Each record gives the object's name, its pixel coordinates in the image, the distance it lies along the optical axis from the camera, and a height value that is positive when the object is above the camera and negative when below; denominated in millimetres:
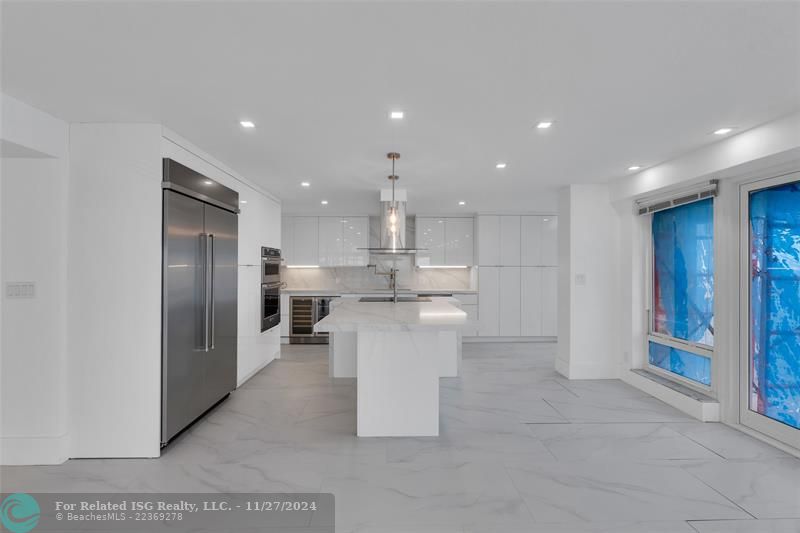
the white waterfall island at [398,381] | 3207 -883
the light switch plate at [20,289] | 2701 -133
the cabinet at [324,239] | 7211 +551
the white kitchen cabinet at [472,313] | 7035 -749
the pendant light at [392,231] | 4227 +410
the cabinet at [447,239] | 7285 +559
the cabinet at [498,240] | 7070 +528
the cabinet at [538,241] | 7129 +517
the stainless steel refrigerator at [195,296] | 2906 -214
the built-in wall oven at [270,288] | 5059 -233
